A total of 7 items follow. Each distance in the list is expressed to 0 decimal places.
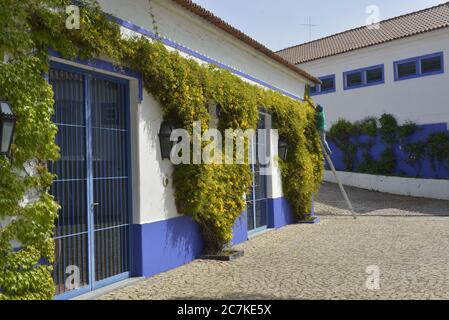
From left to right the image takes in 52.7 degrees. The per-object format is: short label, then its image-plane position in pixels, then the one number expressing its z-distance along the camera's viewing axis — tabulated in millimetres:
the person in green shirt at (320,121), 13008
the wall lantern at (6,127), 3885
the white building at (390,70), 18828
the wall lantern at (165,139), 6746
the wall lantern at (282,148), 11211
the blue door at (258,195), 10258
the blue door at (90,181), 5129
